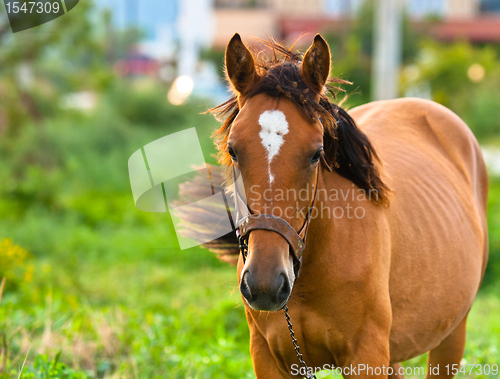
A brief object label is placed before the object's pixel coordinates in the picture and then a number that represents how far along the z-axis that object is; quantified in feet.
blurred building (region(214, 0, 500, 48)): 197.26
